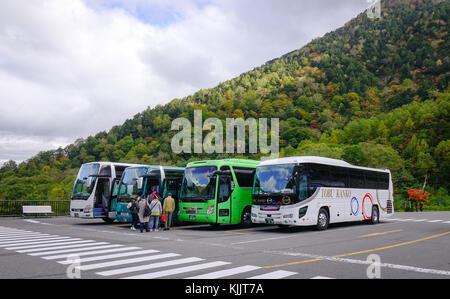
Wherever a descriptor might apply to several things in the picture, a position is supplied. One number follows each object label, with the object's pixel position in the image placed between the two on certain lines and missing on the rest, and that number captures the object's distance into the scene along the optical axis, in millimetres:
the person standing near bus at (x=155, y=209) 16438
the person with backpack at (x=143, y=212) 16297
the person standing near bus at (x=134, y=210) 17406
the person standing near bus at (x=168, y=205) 17094
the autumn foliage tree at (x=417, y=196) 49584
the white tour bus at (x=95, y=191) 20375
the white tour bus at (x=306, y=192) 15594
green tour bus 16953
